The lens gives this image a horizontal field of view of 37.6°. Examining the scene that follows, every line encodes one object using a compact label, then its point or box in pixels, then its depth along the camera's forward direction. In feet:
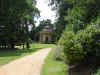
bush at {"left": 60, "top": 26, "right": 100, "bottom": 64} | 23.63
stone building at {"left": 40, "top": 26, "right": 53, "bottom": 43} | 186.32
